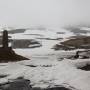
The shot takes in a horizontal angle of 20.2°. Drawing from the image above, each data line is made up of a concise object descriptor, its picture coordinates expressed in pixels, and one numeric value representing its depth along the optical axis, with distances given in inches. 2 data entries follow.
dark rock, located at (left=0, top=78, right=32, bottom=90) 569.9
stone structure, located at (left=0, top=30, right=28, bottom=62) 1016.9
